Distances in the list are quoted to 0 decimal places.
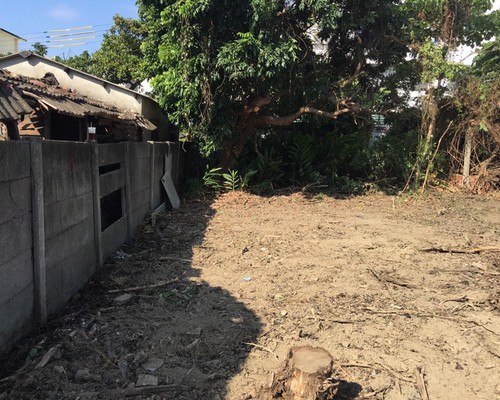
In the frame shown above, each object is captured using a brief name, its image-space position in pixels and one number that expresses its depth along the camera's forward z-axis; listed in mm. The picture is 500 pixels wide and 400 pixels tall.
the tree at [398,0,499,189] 10281
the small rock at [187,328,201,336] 3619
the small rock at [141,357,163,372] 3092
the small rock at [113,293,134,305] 4177
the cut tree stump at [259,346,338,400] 2621
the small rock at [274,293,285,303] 4445
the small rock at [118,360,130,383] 2949
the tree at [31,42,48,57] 31297
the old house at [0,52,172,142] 8828
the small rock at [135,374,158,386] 2876
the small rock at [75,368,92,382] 2902
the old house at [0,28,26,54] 34094
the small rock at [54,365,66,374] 2942
